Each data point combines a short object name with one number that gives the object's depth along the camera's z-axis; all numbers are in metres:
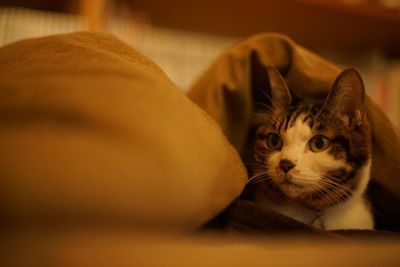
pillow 0.25
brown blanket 0.58
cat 0.55
